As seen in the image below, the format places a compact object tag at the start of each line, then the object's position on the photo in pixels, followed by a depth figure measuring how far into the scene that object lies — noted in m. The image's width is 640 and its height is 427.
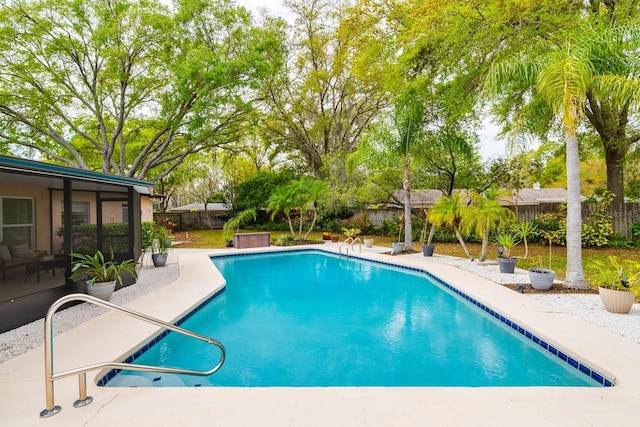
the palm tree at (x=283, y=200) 16.03
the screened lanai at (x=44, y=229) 5.08
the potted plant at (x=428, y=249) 11.20
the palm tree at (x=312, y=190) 15.73
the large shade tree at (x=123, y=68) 13.66
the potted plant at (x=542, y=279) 6.34
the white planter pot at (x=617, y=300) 4.91
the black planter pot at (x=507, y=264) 8.12
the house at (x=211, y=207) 26.99
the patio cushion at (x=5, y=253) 7.17
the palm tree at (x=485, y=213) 8.99
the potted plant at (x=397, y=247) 12.47
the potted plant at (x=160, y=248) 10.04
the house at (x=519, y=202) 13.78
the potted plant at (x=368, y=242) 14.30
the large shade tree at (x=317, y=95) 21.12
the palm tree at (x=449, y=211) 9.91
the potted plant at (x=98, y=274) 5.64
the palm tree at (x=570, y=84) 5.70
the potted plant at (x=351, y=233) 13.22
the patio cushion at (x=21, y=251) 7.67
